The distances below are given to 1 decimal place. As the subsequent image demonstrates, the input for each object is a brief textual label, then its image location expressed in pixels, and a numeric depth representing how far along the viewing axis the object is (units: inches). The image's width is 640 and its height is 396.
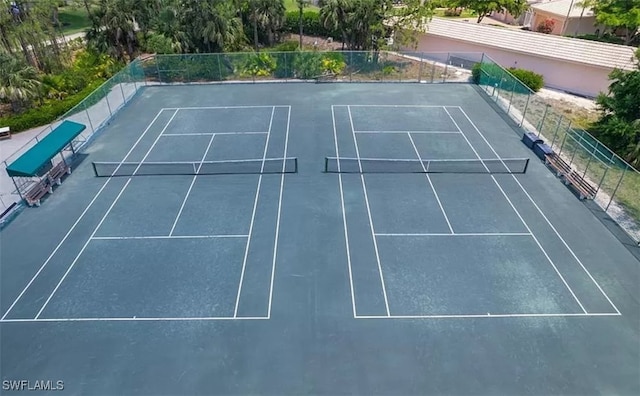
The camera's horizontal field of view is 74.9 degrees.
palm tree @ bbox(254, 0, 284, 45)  1243.9
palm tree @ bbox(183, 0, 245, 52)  1047.6
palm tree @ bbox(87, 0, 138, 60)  1075.3
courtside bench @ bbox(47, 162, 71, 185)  642.4
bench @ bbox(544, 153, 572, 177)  665.6
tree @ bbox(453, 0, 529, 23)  1584.6
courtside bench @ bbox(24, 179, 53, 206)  601.6
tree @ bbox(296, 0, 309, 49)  1145.4
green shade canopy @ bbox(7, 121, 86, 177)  591.8
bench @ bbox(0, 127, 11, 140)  795.4
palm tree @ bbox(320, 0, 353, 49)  1124.5
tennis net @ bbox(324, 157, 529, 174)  676.1
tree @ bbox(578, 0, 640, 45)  1235.2
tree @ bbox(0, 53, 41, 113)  839.7
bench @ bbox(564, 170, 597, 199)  614.5
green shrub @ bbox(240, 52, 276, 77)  1052.5
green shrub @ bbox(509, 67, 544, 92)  1037.2
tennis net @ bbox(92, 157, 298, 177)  671.8
